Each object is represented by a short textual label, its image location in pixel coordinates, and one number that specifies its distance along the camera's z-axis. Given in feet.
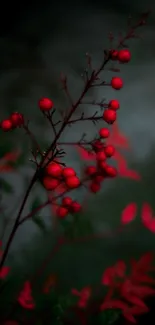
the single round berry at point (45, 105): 1.62
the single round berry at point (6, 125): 1.65
